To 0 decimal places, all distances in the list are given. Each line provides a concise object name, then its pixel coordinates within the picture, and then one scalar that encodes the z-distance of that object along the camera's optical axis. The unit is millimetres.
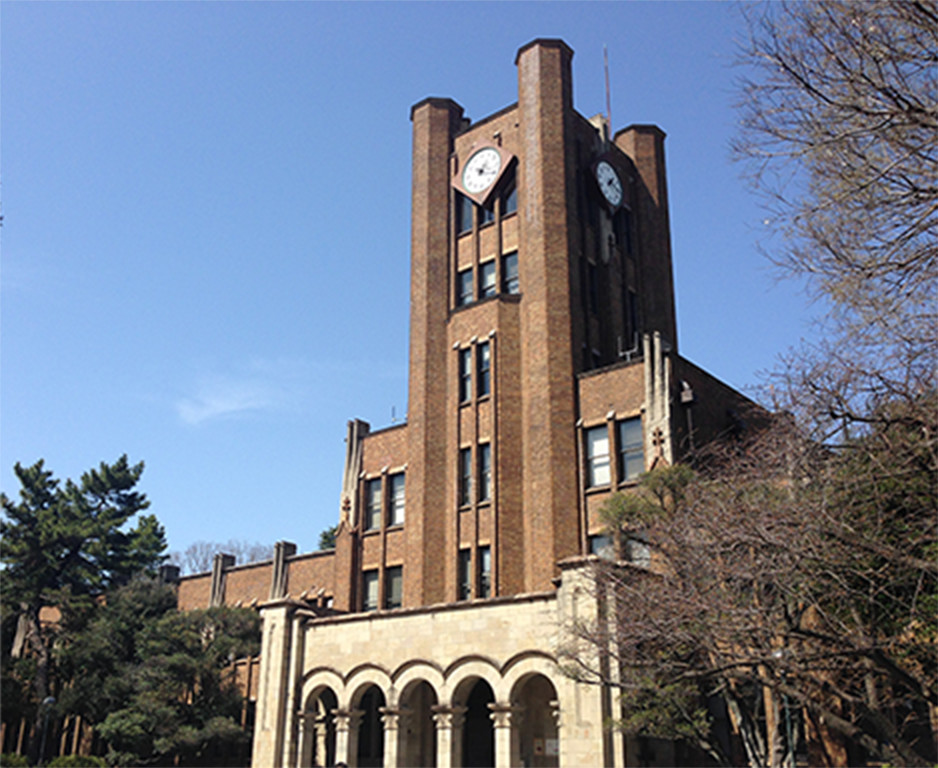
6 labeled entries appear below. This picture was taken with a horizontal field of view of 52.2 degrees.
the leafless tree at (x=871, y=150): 9852
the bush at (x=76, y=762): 31641
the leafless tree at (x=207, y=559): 83312
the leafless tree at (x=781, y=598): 13859
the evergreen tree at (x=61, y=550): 40156
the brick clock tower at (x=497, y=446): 24234
